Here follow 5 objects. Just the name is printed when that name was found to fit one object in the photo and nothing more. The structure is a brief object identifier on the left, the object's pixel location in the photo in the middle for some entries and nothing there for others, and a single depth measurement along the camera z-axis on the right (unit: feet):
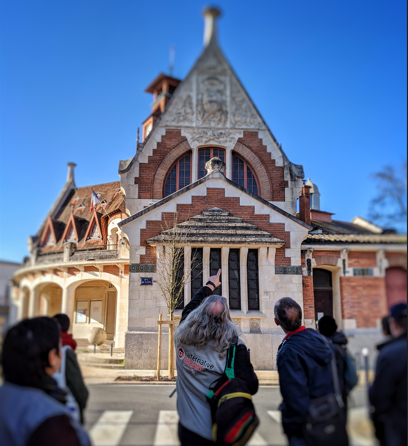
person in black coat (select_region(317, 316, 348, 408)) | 7.63
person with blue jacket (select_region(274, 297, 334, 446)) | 8.47
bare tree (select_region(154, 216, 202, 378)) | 27.18
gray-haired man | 9.84
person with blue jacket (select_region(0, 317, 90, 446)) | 5.83
